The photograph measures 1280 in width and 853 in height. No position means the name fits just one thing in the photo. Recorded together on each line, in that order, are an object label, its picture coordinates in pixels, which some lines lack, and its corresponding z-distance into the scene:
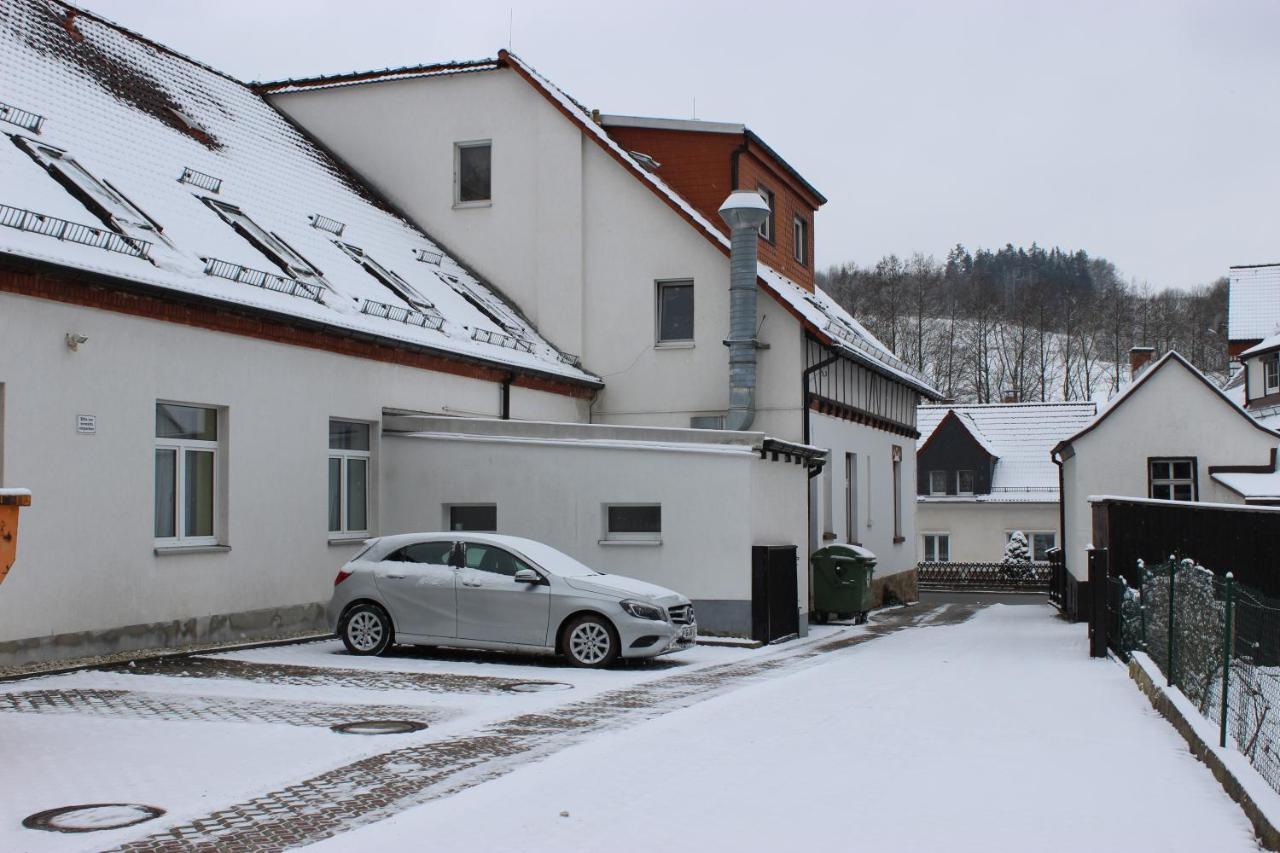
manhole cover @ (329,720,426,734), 10.64
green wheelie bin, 24.27
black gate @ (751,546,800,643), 19.45
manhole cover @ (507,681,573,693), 13.26
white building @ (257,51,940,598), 25.16
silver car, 15.16
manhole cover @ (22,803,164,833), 7.45
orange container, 8.76
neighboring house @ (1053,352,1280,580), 31.86
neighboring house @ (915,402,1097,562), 53.16
